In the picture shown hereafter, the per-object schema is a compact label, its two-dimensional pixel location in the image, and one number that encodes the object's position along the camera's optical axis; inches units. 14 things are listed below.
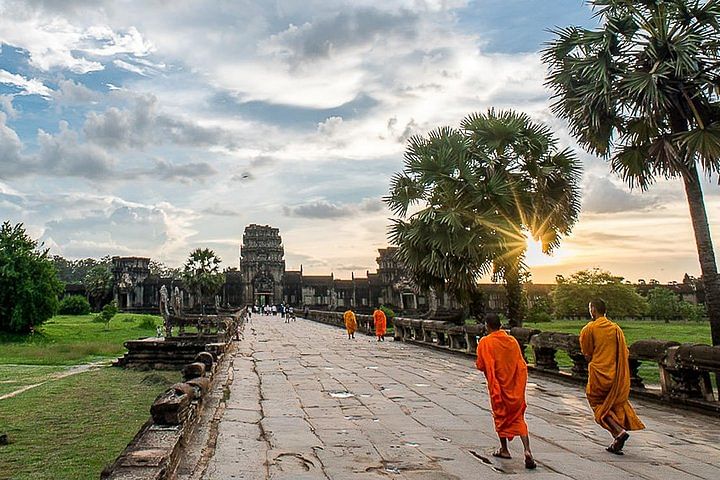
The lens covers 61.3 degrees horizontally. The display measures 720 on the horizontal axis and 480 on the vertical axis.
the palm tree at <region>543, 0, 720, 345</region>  352.2
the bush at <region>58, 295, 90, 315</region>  2042.3
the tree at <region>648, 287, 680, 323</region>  1989.4
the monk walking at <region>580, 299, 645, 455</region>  207.6
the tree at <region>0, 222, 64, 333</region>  1037.8
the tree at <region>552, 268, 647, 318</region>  1772.9
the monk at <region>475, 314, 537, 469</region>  193.3
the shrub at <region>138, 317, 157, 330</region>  1381.9
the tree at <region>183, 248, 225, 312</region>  2226.9
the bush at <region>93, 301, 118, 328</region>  1369.3
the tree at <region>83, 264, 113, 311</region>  2524.6
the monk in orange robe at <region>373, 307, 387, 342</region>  815.7
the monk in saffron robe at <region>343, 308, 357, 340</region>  880.4
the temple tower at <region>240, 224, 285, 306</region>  2903.5
